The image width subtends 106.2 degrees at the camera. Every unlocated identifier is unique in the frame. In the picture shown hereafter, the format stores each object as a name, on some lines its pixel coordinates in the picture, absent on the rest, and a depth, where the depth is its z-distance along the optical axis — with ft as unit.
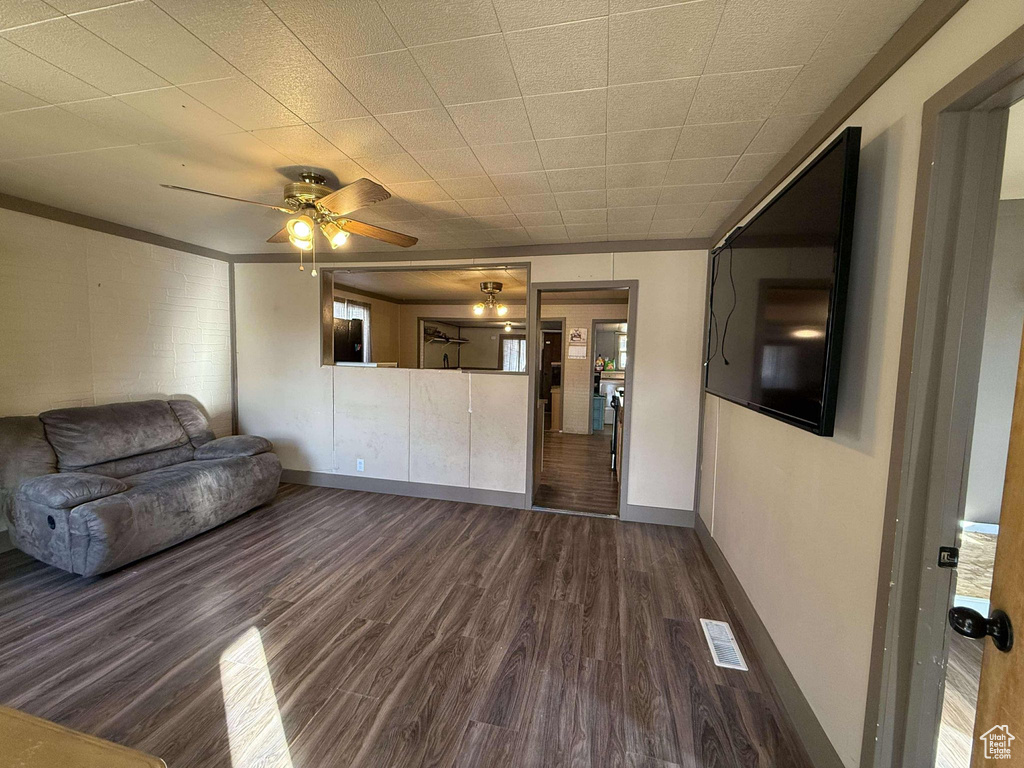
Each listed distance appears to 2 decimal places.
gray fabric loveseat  7.90
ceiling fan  6.80
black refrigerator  16.24
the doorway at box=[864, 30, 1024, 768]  3.27
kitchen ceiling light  17.70
